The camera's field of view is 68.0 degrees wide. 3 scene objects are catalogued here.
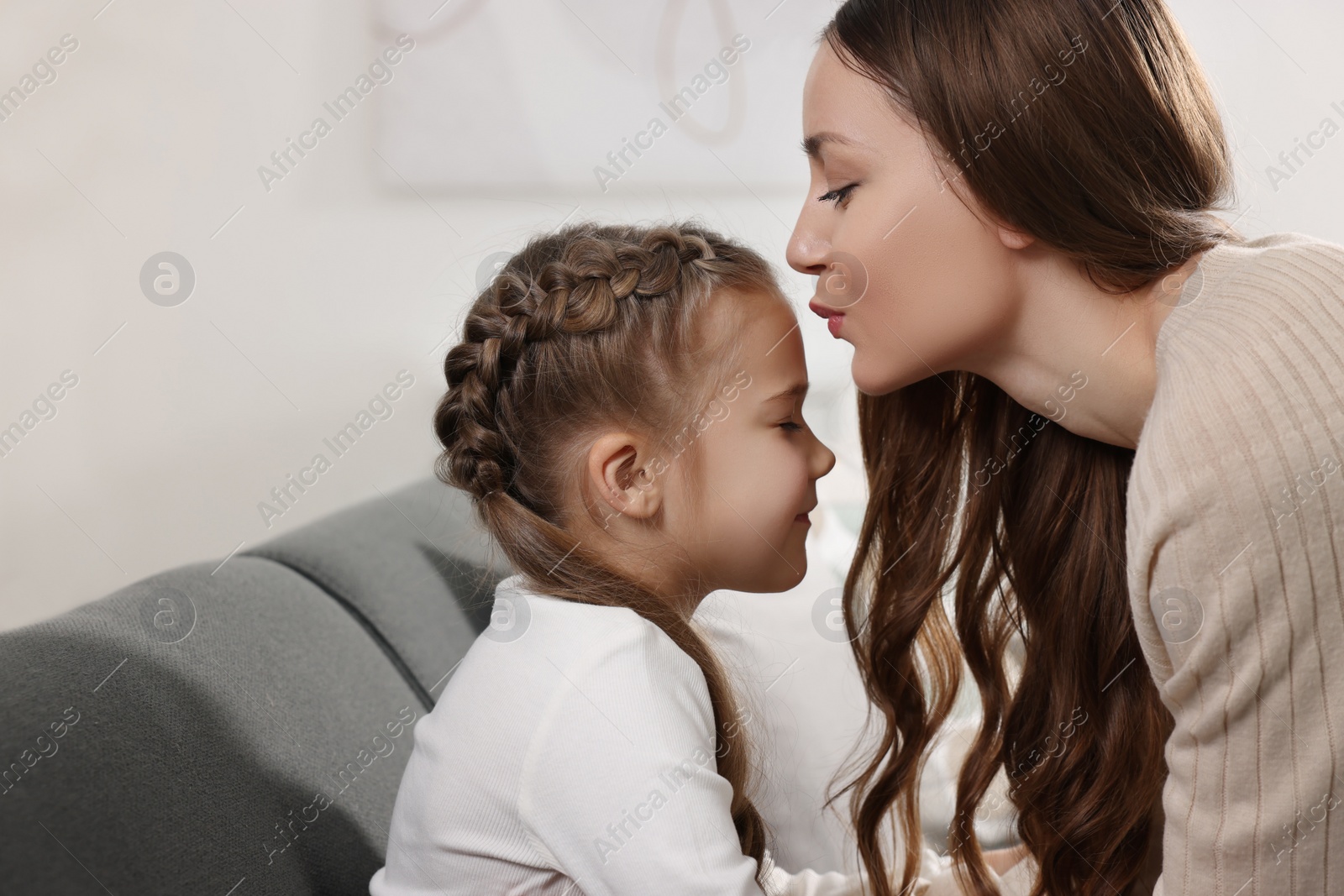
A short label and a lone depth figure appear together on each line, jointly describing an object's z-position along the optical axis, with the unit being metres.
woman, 0.81
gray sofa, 0.83
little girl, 0.85
